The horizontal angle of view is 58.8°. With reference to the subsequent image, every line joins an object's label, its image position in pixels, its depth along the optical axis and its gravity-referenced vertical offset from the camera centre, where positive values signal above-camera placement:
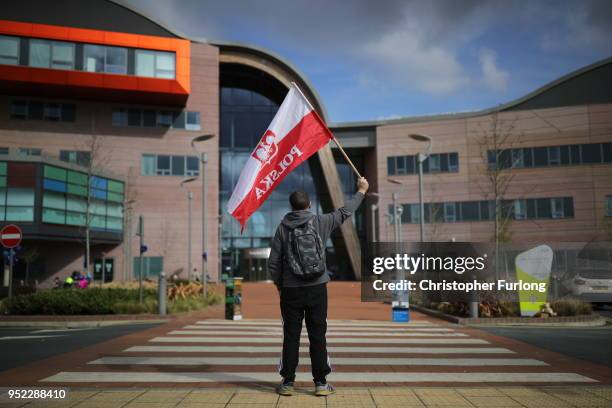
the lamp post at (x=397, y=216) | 29.28 +2.06
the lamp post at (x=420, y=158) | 24.23 +4.18
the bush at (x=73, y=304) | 15.70 -1.43
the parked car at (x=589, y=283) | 15.56 -0.98
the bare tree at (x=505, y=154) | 45.44 +8.22
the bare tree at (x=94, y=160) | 38.12 +7.28
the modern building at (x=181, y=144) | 40.56 +9.09
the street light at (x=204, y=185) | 26.22 +3.56
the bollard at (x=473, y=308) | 14.45 -1.54
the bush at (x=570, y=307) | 15.08 -1.61
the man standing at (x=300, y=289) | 5.24 -0.36
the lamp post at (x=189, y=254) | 40.45 -0.01
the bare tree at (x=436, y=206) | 46.47 +3.95
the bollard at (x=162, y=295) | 15.93 -1.18
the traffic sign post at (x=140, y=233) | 17.44 +0.72
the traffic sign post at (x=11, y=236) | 15.33 +0.58
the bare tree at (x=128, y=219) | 42.62 +2.82
